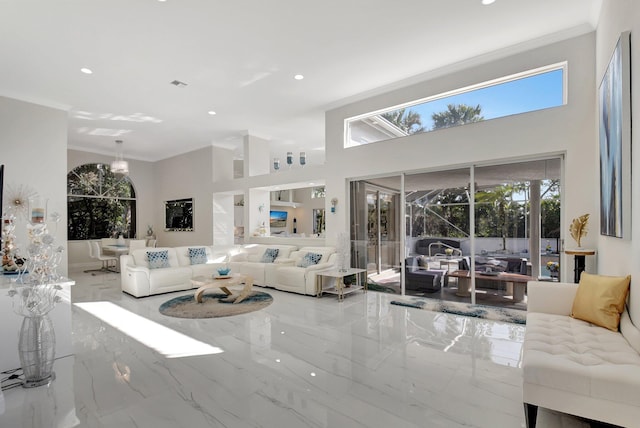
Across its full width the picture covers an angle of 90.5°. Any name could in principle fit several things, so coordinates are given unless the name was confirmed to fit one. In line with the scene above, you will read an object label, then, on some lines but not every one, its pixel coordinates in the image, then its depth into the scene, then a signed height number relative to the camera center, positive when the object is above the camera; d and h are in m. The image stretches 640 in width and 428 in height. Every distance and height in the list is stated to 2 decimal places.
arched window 9.75 +0.41
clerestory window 4.50 +1.79
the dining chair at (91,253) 8.84 -1.05
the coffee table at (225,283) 5.16 -1.11
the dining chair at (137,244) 8.23 -0.74
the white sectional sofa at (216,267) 5.90 -1.08
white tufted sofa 1.77 -0.95
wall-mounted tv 15.70 -0.15
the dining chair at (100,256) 8.67 -1.12
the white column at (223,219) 9.48 -0.10
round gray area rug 4.70 -1.45
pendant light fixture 8.20 +1.26
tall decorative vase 2.61 -1.11
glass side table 5.55 -1.28
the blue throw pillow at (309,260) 6.38 -0.90
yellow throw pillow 2.59 -0.72
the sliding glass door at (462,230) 4.58 -0.25
